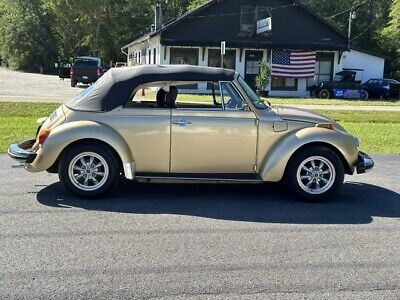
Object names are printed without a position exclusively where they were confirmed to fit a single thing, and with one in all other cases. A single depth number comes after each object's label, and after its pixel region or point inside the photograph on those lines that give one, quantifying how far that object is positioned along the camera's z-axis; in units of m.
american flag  30.94
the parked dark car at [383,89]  30.41
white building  29.83
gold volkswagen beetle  5.73
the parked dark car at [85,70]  29.39
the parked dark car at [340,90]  29.22
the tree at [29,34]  58.34
